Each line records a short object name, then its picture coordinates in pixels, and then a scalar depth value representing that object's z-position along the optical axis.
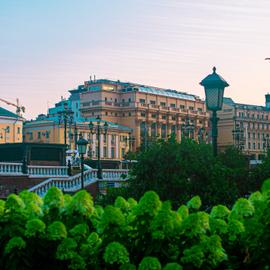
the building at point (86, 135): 118.06
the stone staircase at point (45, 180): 37.31
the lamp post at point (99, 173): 41.53
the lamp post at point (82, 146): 33.84
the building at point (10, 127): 110.24
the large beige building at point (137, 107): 133.38
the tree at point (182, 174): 26.78
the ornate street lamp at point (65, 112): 51.29
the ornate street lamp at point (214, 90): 15.27
